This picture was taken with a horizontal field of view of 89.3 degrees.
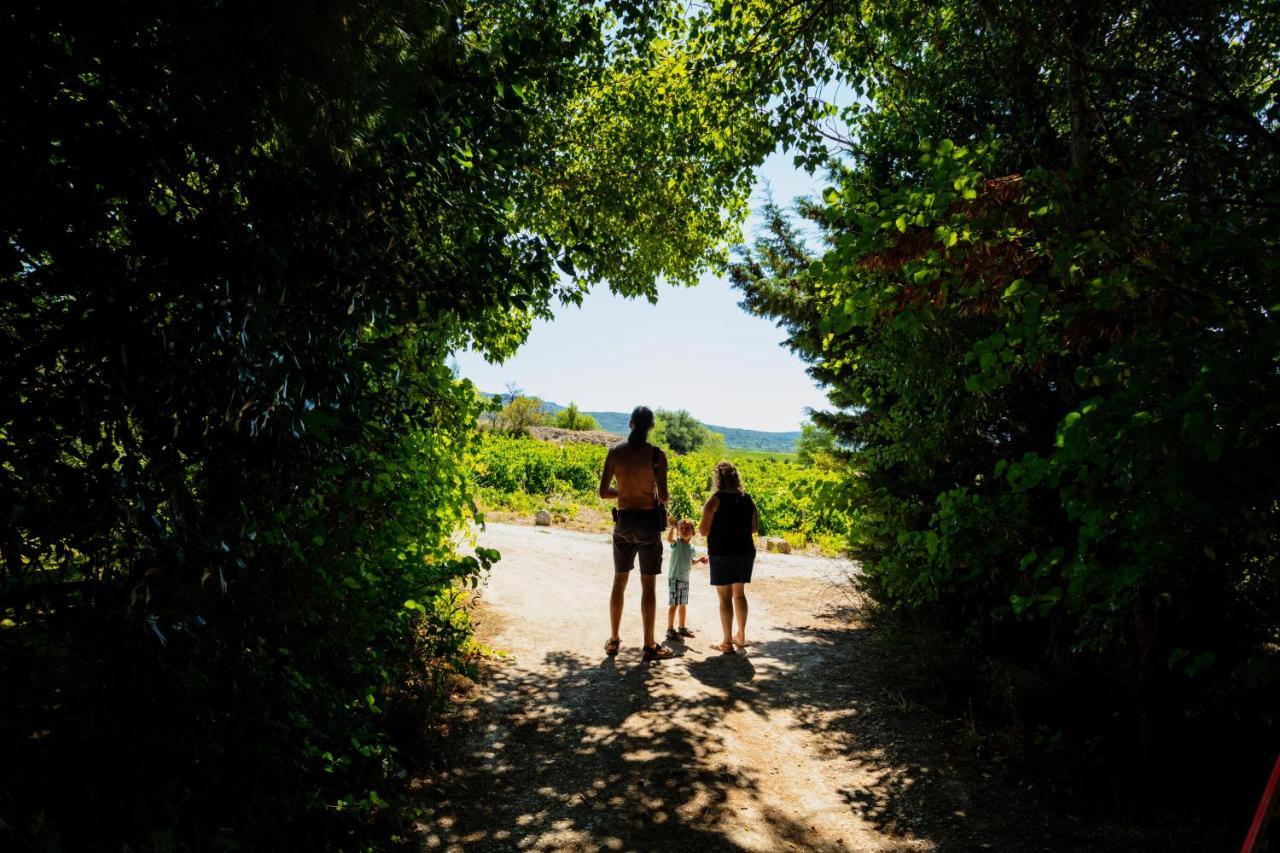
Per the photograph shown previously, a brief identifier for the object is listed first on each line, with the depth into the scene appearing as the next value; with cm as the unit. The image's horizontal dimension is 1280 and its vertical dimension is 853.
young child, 693
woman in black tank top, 636
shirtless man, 599
